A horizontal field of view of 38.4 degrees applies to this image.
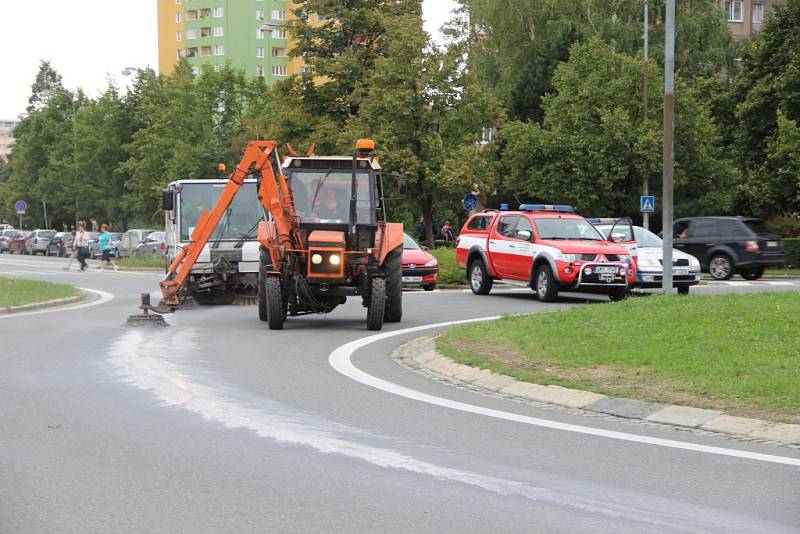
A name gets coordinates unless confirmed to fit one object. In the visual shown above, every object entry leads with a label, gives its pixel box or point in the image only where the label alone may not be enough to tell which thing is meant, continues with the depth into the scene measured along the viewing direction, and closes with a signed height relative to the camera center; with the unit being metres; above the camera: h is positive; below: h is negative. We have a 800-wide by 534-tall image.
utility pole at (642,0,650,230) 43.99 +4.62
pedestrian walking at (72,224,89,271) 44.78 -0.89
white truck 23.58 -0.38
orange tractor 17.98 -0.26
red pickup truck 22.80 -0.71
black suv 32.84 -0.79
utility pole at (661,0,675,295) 20.53 +1.24
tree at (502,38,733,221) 43.97 +2.91
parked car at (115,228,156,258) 58.25 -0.94
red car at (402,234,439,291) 28.39 -1.21
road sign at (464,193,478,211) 40.90 +0.65
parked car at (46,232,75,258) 68.12 -1.33
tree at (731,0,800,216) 42.94 +4.19
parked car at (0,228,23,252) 77.53 -0.97
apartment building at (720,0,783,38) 82.62 +14.68
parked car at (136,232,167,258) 53.92 -1.07
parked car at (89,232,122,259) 62.41 -1.23
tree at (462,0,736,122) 55.41 +9.11
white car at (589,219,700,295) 24.42 -0.97
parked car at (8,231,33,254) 75.30 -1.33
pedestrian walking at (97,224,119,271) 44.72 -0.94
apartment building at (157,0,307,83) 118.00 +19.43
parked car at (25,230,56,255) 72.44 -1.16
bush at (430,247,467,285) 30.86 -1.41
